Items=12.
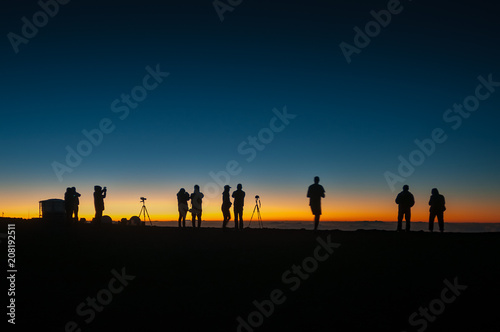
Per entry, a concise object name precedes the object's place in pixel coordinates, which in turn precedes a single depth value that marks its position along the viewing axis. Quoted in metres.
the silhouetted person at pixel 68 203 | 22.55
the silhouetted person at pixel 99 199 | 21.84
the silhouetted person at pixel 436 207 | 19.30
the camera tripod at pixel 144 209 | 30.34
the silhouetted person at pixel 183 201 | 23.17
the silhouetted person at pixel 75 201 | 22.86
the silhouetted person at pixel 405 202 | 19.31
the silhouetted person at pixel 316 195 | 17.94
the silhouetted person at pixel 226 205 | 21.19
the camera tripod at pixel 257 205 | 26.75
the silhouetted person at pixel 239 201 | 20.41
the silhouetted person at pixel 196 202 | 21.89
